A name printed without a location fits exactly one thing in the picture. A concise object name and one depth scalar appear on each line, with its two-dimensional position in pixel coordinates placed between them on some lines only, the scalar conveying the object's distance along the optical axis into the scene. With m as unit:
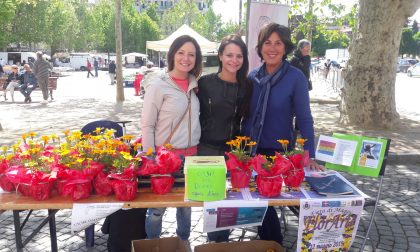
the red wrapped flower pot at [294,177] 2.45
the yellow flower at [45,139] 2.45
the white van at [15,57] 34.53
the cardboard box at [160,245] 2.64
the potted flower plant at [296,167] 2.45
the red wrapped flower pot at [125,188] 2.22
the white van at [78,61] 44.25
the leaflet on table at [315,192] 2.39
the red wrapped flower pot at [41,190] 2.20
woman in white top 2.79
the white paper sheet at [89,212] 2.18
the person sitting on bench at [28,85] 14.06
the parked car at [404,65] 40.00
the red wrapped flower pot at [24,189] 2.26
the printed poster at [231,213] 2.27
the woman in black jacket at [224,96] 2.80
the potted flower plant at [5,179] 2.33
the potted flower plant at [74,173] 2.23
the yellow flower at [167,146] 2.43
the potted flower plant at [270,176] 2.33
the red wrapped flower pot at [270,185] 2.33
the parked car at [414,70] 31.89
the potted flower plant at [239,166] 2.40
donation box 2.19
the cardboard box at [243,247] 2.65
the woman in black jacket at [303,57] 7.04
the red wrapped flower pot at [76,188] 2.22
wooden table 2.19
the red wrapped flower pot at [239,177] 2.43
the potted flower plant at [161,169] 2.31
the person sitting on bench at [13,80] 14.32
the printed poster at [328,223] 2.34
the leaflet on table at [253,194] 2.35
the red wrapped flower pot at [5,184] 2.33
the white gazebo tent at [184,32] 17.05
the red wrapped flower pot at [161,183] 2.32
